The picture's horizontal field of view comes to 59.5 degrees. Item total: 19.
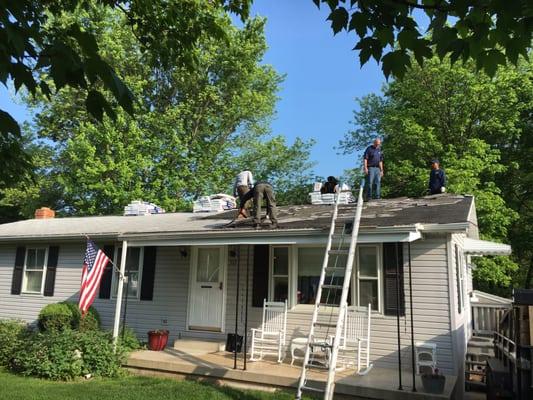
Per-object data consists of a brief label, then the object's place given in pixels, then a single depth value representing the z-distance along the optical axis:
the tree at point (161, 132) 22.84
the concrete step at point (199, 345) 10.07
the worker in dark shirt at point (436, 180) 12.56
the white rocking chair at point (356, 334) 8.48
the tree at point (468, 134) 19.91
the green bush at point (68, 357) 8.64
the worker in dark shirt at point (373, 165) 12.00
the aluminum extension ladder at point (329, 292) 6.31
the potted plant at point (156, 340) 10.20
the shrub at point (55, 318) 11.20
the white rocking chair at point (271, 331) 9.15
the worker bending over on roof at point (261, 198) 9.62
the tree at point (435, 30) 2.52
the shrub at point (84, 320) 11.26
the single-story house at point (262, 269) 8.56
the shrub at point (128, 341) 9.80
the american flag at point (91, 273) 9.23
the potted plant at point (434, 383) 6.59
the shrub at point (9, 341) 9.61
